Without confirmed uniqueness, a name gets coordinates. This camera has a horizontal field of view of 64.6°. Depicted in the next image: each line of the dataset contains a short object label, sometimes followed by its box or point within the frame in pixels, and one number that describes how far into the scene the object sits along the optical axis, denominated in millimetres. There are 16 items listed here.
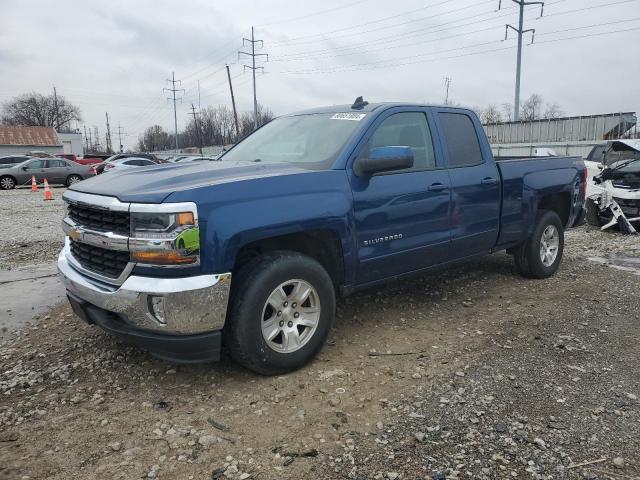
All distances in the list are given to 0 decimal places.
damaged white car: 9562
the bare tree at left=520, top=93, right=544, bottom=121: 78625
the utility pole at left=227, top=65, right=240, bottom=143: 46084
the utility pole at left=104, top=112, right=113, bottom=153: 114012
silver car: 23125
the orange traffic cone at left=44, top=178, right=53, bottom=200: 16562
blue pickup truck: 3039
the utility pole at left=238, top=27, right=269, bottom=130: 45512
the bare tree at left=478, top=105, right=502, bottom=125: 75644
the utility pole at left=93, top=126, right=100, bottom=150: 129875
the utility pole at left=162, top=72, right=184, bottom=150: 72312
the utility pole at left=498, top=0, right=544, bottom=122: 38781
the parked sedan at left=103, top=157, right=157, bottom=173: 25161
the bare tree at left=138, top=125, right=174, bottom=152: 107656
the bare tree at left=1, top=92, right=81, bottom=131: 89188
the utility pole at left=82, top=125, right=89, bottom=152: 122750
